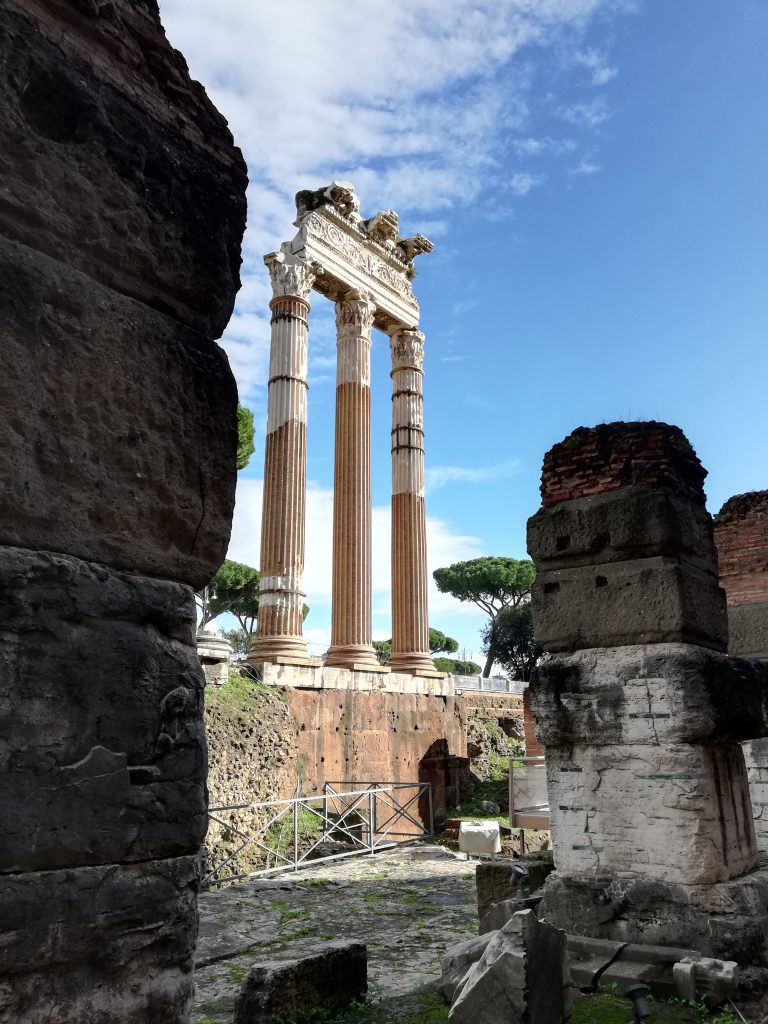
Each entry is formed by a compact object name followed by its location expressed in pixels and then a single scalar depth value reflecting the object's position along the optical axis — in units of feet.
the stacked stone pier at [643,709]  12.45
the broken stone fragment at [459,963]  12.09
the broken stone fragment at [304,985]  11.84
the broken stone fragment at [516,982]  9.93
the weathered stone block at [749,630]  20.24
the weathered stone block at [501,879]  15.01
